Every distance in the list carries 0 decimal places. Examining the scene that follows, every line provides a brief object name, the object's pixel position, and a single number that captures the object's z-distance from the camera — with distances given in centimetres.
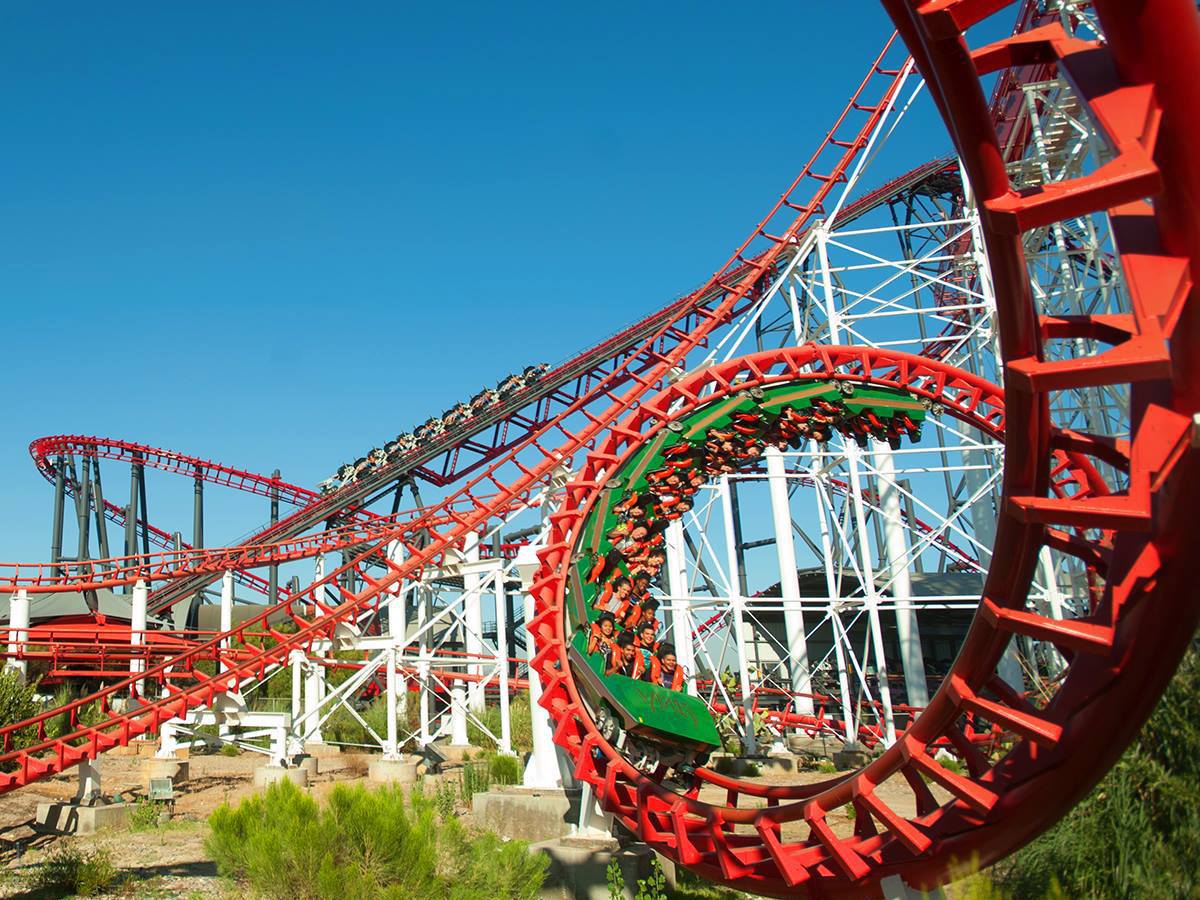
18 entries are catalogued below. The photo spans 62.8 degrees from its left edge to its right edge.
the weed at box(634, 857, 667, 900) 597
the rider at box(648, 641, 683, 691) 719
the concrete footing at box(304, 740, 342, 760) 1568
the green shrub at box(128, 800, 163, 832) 977
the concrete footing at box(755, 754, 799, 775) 1413
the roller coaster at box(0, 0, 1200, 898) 263
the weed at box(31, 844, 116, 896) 727
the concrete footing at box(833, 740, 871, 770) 1364
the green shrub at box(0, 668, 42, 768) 1095
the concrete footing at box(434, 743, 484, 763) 1494
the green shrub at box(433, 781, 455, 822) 922
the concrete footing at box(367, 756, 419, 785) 1254
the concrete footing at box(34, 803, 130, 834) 952
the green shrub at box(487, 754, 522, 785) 1125
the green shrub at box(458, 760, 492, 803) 1084
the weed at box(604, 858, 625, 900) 614
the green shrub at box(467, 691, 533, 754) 1520
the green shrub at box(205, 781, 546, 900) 573
